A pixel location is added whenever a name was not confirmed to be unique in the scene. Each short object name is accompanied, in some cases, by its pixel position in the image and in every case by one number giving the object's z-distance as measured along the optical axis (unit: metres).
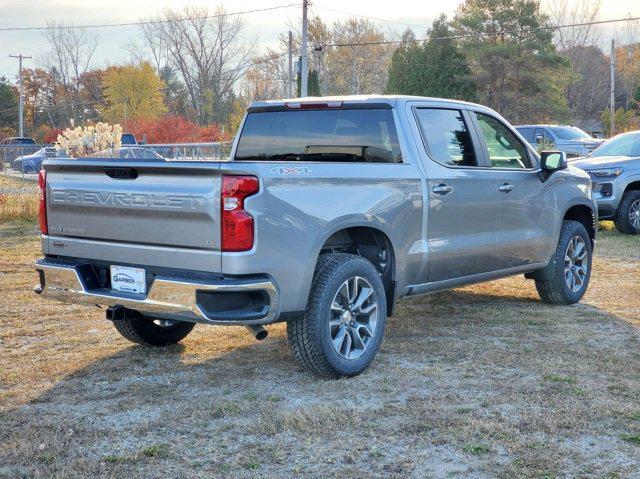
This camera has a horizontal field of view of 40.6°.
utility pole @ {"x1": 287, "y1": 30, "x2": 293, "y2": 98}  46.86
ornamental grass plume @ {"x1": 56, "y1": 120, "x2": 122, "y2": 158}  17.77
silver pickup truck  4.88
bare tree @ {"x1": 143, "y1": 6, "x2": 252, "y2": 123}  71.44
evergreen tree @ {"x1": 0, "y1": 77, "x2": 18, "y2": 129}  81.31
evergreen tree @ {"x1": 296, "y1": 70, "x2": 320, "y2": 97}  43.38
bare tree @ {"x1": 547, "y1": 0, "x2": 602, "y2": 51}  73.56
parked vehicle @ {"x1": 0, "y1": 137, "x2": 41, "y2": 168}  41.28
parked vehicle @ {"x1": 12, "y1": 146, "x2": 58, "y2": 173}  35.41
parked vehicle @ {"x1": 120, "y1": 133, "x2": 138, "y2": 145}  45.55
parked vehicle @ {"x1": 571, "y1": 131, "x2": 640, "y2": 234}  13.67
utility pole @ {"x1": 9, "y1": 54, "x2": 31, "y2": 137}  70.75
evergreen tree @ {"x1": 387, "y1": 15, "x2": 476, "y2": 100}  50.59
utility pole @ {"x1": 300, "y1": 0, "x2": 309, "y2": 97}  34.66
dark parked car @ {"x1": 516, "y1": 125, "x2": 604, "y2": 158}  24.75
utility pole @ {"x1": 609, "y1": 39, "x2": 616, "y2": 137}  37.28
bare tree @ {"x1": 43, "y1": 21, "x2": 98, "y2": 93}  84.19
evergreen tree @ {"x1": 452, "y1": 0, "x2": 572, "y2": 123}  49.97
